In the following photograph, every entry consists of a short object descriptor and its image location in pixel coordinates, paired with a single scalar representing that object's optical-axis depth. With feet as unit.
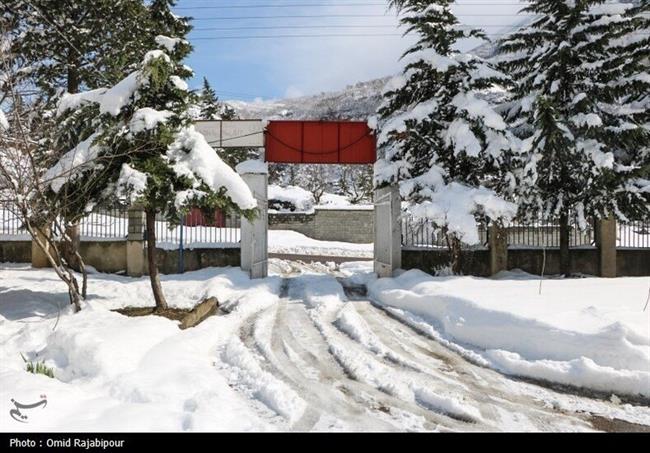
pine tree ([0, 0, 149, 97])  44.86
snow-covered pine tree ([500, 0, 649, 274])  40.88
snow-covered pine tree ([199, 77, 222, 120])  134.53
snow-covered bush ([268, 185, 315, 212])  106.32
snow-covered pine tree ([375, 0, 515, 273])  39.50
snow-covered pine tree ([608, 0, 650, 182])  42.45
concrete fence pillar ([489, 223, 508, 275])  46.68
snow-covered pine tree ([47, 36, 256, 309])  28.50
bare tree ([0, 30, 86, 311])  25.75
